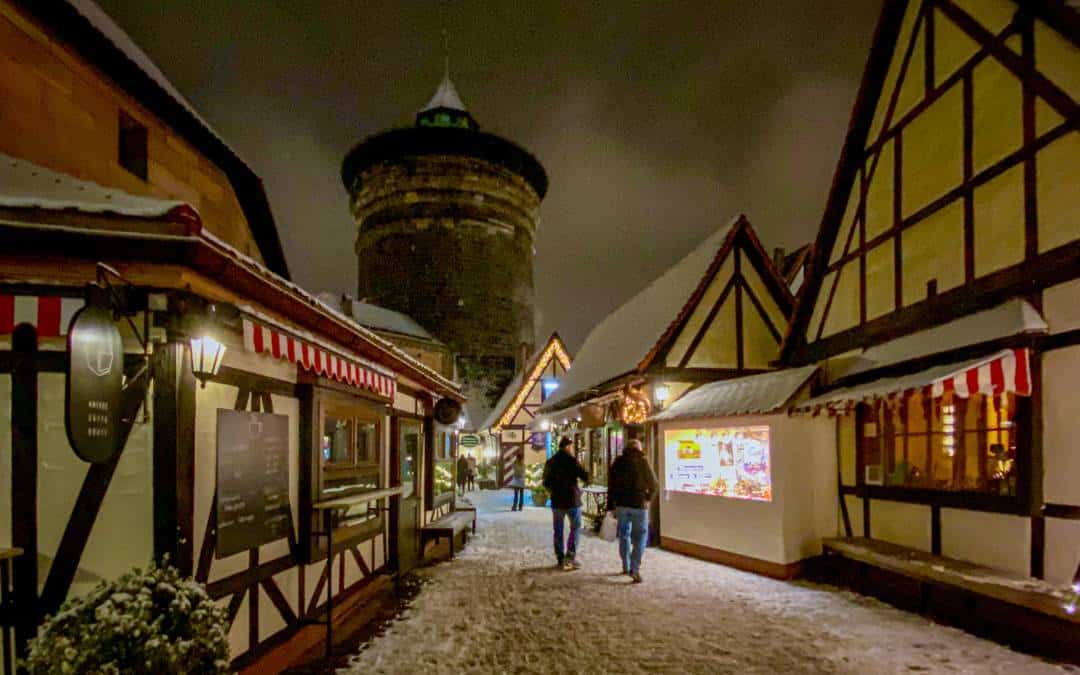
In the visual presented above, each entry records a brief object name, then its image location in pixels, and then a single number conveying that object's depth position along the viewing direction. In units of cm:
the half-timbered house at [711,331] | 1379
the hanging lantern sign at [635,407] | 1381
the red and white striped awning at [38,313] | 432
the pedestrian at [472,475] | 2980
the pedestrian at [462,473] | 2708
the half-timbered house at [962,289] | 680
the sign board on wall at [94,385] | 378
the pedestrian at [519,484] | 2209
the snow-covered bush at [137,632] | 374
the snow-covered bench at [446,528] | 1180
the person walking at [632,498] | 1005
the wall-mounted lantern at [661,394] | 1368
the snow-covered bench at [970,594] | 622
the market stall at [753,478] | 1008
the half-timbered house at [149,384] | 440
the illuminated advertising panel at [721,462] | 1065
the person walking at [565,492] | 1109
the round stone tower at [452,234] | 3884
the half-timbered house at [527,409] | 3156
